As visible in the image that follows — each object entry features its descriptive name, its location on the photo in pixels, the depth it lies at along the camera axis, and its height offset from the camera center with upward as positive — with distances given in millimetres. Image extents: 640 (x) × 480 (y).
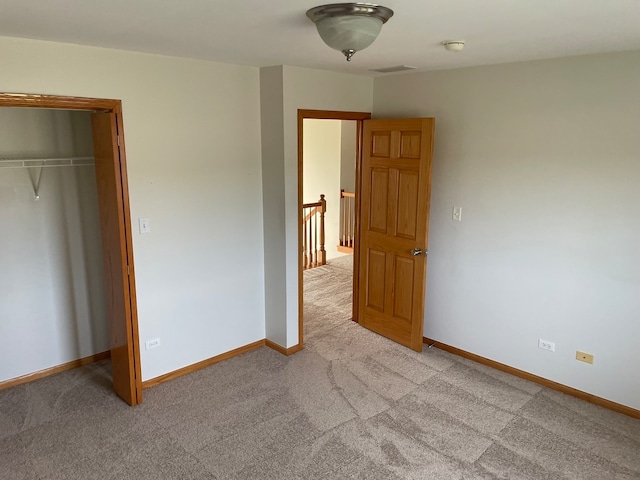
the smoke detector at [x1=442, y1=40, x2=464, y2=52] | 2570 +612
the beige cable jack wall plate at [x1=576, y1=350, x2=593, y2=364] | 3256 -1399
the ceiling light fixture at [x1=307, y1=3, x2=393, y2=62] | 1854 +540
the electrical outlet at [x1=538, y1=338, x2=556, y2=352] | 3432 -1389
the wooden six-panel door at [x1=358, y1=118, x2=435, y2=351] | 3807 -606
